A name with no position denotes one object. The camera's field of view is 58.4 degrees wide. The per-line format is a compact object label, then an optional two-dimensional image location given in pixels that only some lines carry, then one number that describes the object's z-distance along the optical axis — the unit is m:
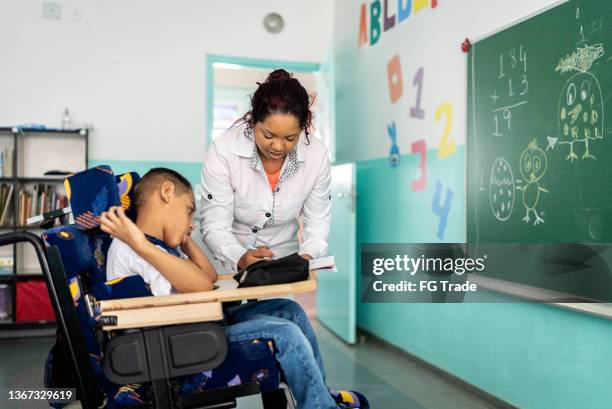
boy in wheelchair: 1.40
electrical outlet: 4.22
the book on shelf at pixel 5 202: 4.02
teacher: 1.78
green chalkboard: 1.97
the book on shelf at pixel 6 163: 4.05
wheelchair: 1.31
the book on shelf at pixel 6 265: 4.00
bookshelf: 3.96
